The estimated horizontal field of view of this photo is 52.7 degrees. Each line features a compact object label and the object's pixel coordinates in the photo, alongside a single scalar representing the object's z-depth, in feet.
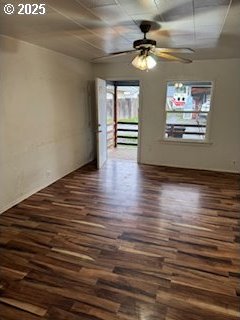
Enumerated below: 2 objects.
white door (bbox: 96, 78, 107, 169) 17.69
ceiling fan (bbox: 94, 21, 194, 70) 8.82
